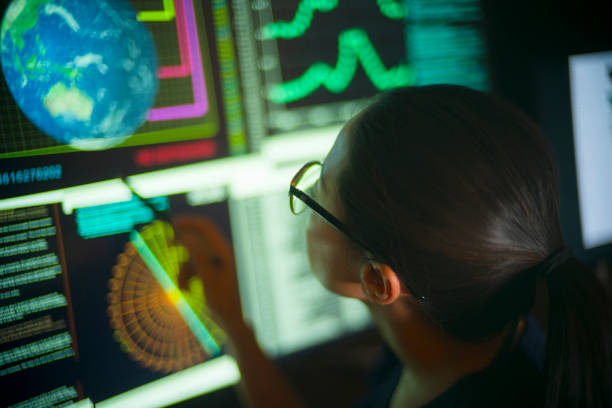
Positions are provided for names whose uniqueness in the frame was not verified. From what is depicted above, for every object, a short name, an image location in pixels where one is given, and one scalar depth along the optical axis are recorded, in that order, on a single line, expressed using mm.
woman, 525
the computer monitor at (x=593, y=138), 1146
